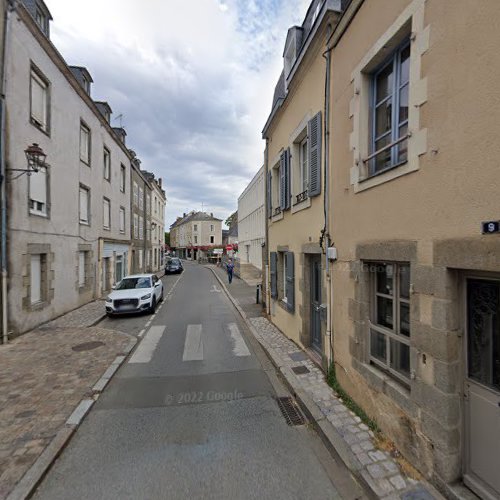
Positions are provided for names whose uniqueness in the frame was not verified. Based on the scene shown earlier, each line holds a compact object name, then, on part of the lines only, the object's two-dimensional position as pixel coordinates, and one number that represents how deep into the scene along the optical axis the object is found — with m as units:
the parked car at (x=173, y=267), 31.06
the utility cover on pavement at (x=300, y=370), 5.55
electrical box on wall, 4.77
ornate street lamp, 7.05
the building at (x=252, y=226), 23.42
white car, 10.49
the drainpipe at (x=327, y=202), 5.05
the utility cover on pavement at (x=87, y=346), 7.04
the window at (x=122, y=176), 19.31
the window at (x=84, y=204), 12.85
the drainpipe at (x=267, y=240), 10.24
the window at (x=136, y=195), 23.12
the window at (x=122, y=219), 19.16
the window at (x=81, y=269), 12.63
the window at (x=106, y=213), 15.69
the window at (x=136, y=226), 23.48
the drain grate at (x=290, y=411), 4.11
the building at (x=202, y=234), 64.88
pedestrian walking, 21.86
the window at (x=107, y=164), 16.28
